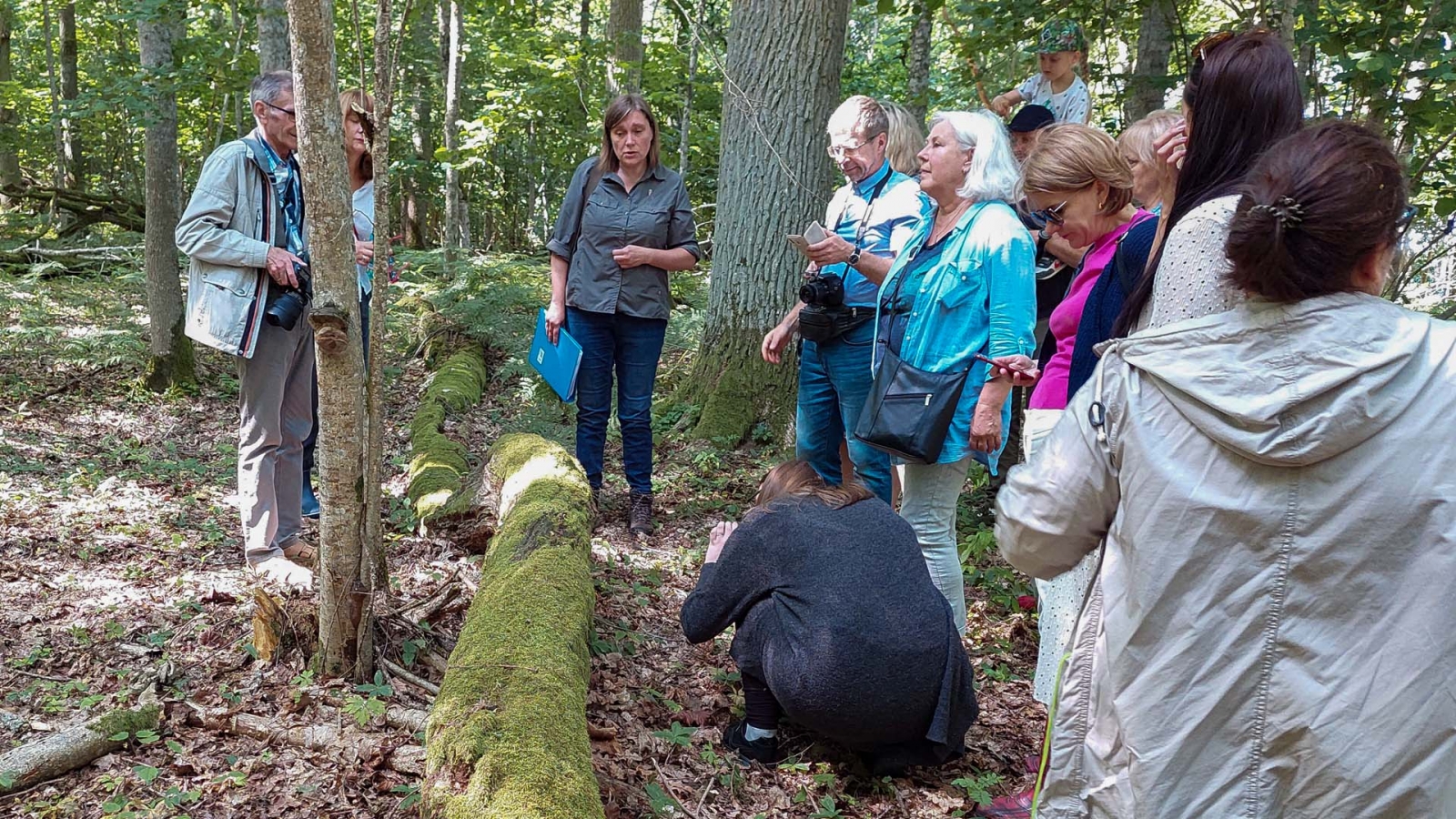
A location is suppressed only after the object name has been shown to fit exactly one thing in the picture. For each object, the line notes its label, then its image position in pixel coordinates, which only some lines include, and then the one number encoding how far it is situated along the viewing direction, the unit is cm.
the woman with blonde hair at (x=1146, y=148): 316
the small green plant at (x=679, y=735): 336
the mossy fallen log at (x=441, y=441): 533
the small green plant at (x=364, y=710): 304
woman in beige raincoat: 147
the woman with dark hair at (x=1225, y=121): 209
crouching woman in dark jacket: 303
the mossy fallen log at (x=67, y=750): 265
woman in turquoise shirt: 348
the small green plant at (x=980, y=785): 318
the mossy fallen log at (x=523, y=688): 244
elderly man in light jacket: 407
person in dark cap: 507
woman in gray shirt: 516
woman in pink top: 324
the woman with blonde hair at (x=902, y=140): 439
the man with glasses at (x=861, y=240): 425
